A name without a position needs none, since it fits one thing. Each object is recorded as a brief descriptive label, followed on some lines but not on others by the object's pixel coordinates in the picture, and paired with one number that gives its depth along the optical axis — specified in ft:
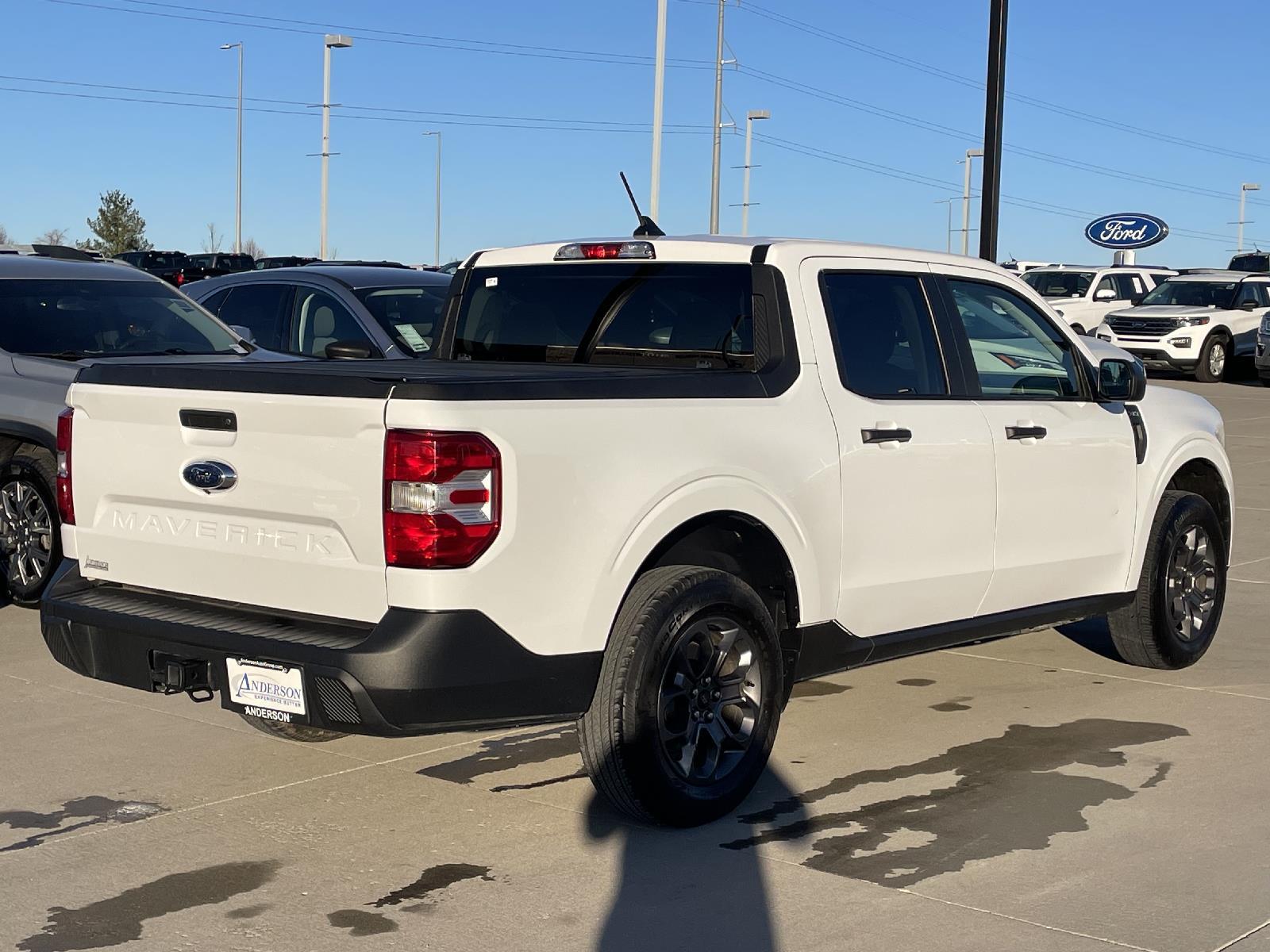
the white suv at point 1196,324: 98.02
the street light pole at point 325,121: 164.36
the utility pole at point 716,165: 136.67
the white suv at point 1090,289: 114.01
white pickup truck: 15.14
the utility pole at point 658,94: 99.30
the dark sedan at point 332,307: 36.83
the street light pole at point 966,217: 247.95
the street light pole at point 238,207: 201.87
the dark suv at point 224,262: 158.00
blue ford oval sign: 133.59
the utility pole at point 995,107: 40.88
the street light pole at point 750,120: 182.81
